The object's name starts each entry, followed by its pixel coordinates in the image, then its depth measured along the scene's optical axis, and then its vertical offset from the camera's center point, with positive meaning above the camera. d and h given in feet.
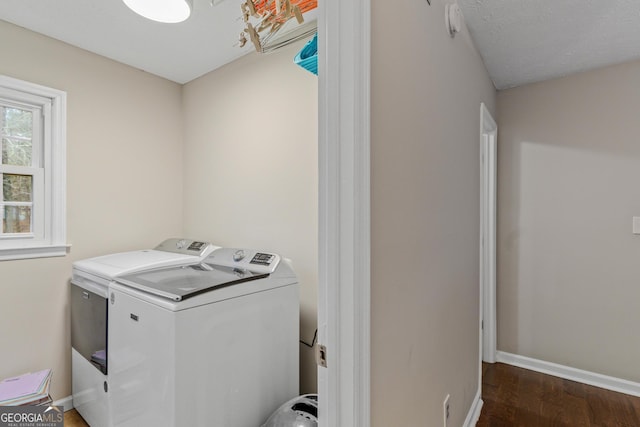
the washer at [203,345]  4.07 -1.87
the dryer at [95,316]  5.51 -1.91
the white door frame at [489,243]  8.39 -0.77
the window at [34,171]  6.37 +0.88
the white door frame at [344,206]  2.55 +0.07
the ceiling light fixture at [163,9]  4.47 +2.95
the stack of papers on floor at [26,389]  5.41 -3.10
